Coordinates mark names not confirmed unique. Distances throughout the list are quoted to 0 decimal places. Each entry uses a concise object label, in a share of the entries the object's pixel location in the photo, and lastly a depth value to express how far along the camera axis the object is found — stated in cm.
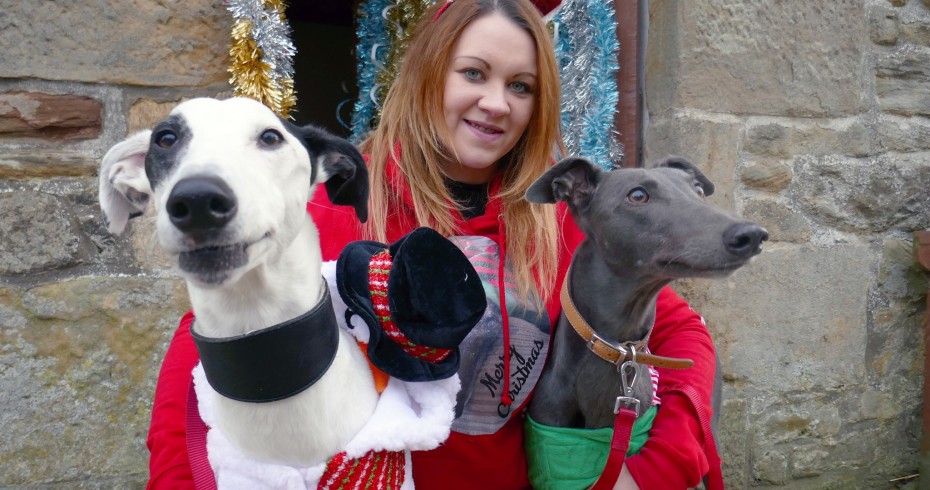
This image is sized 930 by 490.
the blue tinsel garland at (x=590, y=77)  242
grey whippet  148
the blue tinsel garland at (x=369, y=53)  290
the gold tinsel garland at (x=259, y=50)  193
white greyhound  96
